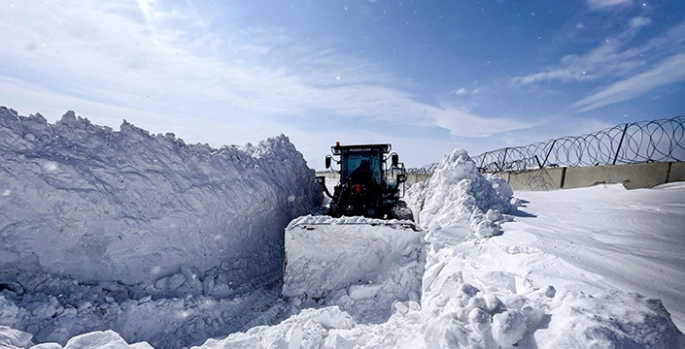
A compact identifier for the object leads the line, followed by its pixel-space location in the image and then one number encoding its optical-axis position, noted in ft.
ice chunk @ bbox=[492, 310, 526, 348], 6.41
